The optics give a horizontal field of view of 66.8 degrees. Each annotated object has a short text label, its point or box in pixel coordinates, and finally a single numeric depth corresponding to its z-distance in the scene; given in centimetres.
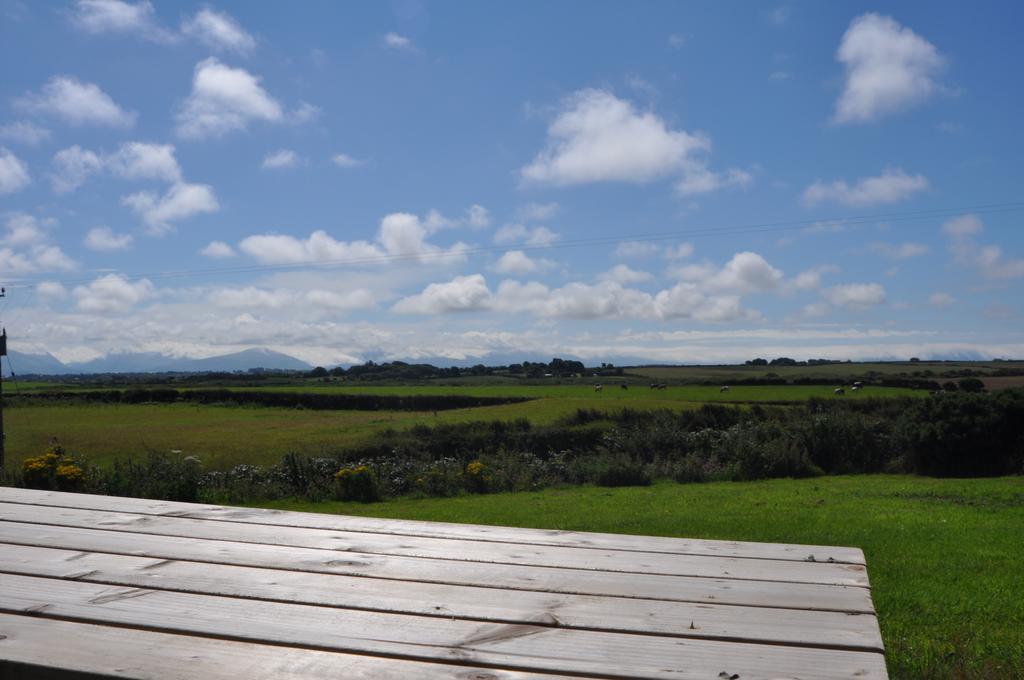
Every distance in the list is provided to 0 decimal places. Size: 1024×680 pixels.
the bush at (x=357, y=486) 1681
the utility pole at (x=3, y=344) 1823
